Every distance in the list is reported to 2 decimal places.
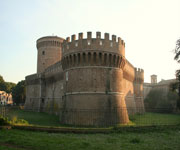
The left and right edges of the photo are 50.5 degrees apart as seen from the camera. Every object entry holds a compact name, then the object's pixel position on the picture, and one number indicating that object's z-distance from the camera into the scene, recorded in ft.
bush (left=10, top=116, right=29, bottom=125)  44.79
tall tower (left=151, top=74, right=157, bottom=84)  264.19
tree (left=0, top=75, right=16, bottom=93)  253.10
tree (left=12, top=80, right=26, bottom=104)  188.55
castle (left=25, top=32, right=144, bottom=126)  63.42
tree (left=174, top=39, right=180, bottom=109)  62.85
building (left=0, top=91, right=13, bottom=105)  275.69
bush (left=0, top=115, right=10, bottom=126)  41.44
